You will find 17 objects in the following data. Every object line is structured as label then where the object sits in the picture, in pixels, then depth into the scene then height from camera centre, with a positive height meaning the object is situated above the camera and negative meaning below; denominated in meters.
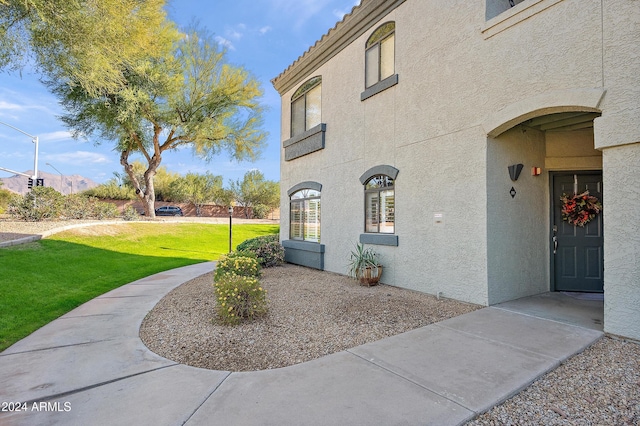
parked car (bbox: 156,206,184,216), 38.92 +1.00
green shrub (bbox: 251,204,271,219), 42.94 +1.33
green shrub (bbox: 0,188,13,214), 31.84 +2.10
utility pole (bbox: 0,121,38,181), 24.75 +4.27
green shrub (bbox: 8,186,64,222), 15.44 +0.59
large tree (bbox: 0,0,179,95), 6.93 +4.18
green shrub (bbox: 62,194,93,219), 17.94 +0.58
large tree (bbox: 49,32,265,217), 20.36 +7.48
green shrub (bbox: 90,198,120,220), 19.85 +0.51
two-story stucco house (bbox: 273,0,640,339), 4.33 +1.56
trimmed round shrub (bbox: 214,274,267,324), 5.08 -1.25
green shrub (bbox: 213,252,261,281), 7.44 -1.07
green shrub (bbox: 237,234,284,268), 10.59 -0.94
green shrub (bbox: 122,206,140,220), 21.69 +0.30
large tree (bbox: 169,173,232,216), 44.72 +4.10
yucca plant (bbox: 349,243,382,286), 7.64 -1.06
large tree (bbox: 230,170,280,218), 44.38 +4.12
